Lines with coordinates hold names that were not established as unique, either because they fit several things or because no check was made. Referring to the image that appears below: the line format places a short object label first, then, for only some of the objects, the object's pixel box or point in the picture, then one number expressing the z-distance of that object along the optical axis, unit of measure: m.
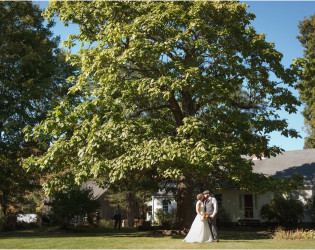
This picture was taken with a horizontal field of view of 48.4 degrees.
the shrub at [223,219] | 26.92
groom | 13.26
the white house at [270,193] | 24.84
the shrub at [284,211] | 22.97
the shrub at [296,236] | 15.03
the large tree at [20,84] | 22.67
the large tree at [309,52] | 36.78
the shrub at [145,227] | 22.96
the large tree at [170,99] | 14.09
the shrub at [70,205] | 22.16
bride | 12.86
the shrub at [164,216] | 28.67
